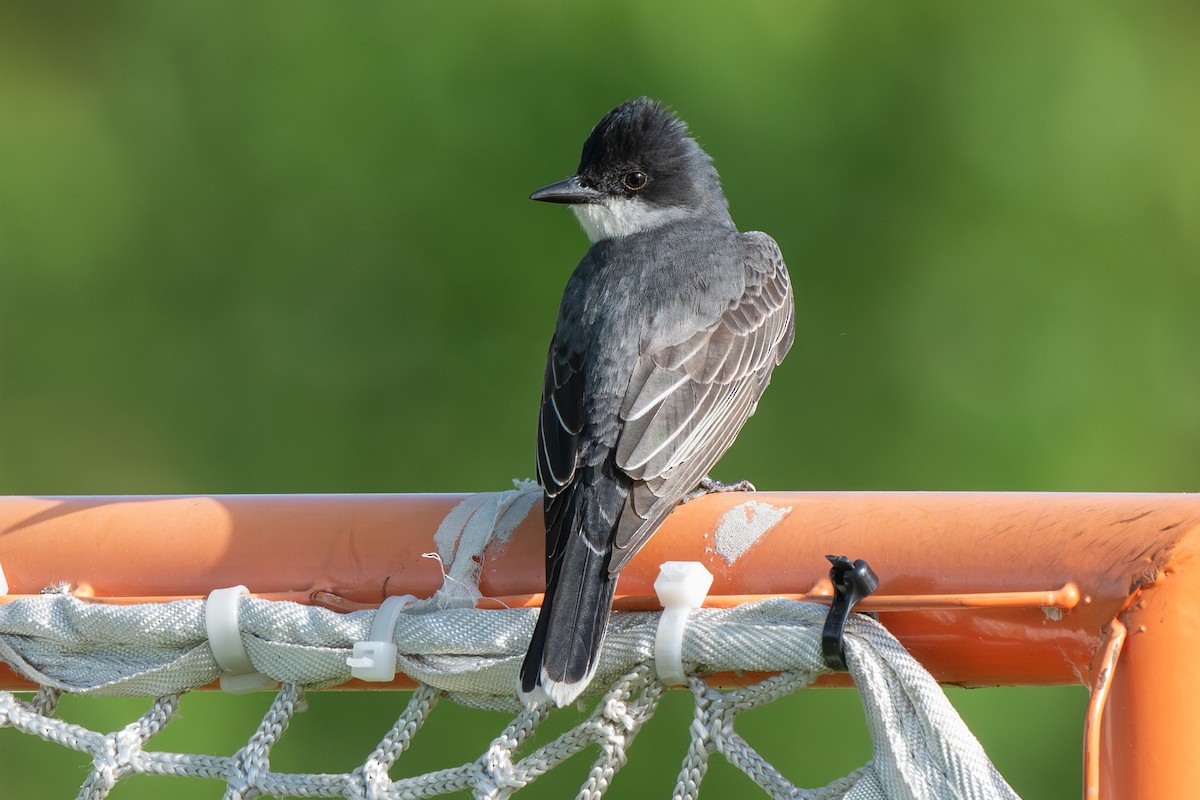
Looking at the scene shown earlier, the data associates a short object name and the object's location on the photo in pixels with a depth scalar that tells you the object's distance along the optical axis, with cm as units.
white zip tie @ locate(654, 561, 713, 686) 397
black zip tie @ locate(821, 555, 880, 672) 370
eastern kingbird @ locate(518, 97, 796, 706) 451
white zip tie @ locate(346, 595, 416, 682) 420
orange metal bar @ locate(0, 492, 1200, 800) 339
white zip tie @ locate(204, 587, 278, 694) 432
